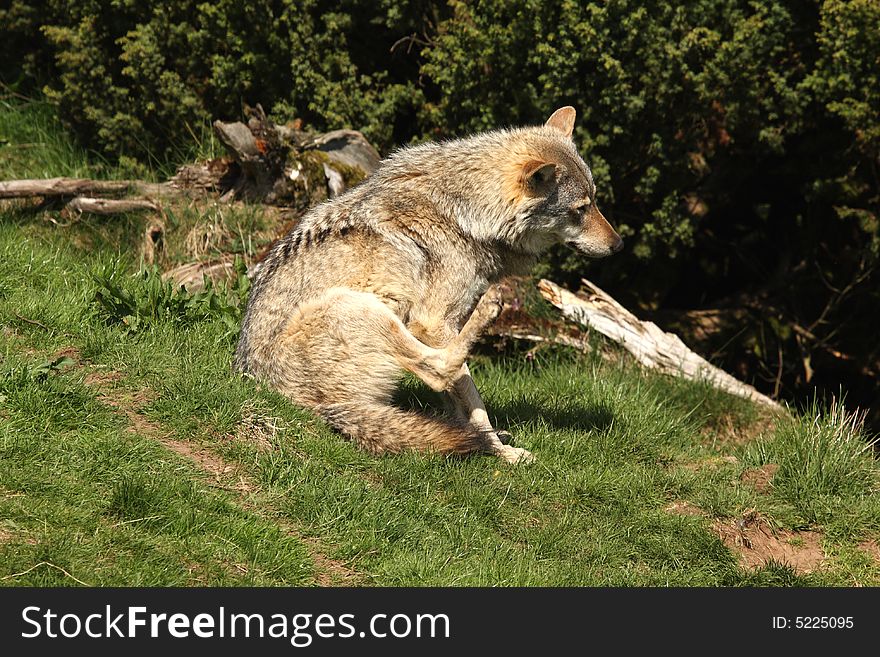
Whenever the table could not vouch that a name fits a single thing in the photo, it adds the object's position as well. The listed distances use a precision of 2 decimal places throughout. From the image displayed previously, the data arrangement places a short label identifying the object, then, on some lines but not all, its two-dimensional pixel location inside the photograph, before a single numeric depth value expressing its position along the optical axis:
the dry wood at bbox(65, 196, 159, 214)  18.22
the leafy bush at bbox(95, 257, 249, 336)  14.05
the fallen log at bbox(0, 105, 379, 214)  18.23
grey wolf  12.11
